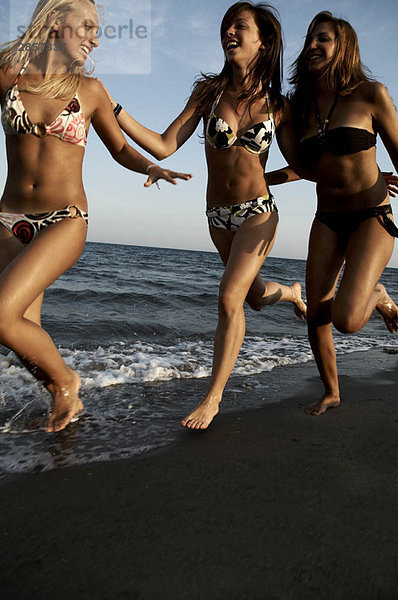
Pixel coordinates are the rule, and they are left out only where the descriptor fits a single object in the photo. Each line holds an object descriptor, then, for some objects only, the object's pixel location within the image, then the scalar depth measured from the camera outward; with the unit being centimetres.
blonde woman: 264
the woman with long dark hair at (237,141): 306
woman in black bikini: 314
